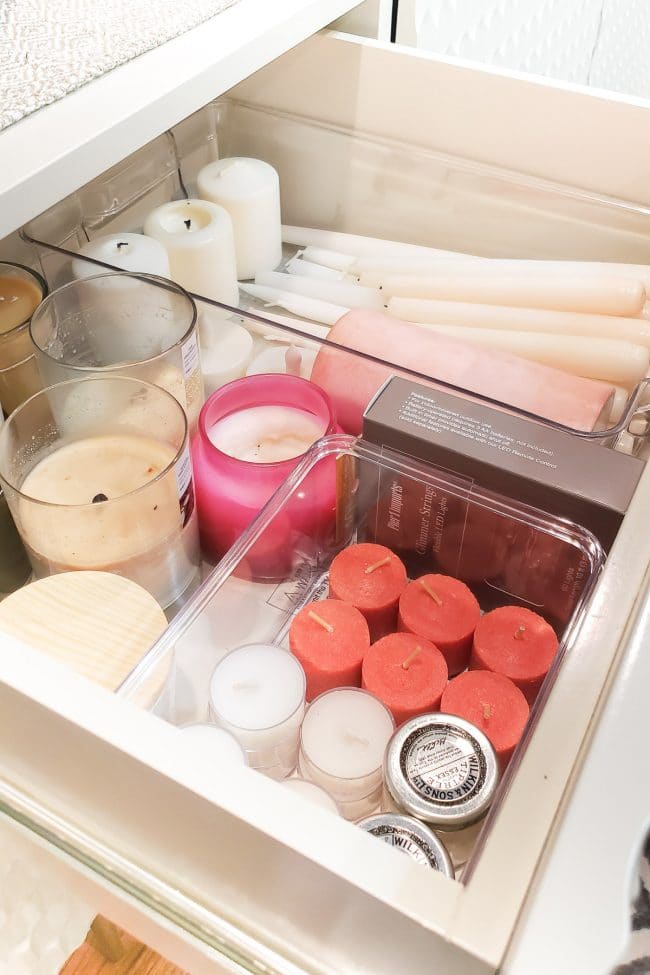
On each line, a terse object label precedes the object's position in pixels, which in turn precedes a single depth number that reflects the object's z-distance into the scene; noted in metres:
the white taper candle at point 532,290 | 0.69
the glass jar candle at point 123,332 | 0.62
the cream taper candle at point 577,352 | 0.65
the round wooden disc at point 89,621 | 0.51
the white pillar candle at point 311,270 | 0.81
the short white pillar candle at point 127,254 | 0.69
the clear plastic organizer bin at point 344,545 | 0.54
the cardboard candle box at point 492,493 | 0.53
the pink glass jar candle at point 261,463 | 0.61
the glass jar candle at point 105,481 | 0.54
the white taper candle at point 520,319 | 0.68
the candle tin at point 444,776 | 0.46
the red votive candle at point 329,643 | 0.55
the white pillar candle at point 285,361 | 0.70
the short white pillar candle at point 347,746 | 0.50
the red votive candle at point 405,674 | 0.53
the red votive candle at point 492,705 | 0.51
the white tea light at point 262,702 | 0.51
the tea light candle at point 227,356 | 0.72
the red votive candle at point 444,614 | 0.57
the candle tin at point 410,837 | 0.44
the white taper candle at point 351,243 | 0.82
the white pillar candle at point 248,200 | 0.79
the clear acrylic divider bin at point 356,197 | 0.75
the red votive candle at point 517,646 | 0.55
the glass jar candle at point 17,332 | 0.63
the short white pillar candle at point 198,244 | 0.73
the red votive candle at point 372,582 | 0.59
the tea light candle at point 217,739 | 0.49
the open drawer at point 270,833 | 0.29
